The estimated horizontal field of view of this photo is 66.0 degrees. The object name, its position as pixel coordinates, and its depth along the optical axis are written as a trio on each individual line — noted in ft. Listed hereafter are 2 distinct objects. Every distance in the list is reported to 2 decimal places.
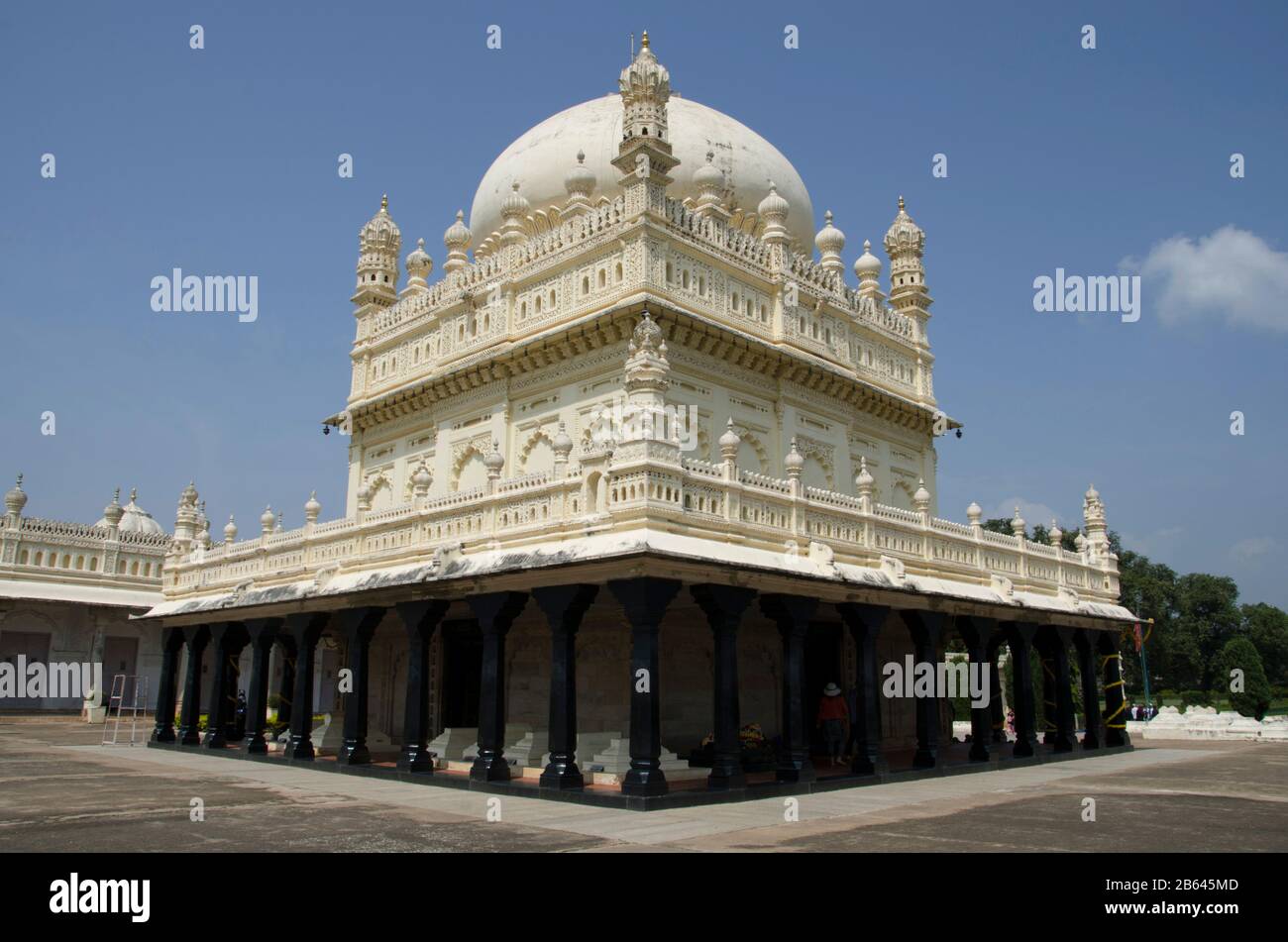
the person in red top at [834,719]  61.67
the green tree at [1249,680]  139.64
